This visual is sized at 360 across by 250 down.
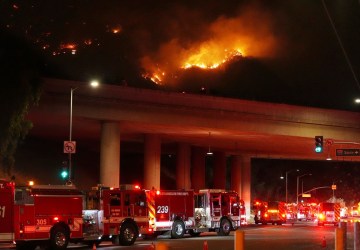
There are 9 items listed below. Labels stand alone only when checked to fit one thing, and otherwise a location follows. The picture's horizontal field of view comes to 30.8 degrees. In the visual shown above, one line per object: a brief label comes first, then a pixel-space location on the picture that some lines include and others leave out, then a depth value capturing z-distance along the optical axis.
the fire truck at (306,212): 73.31
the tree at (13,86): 30.12
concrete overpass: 39.78
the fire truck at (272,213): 56.56
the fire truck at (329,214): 51.72
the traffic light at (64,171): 32.92
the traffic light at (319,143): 39.22
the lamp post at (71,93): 33.17
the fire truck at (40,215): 23.53
